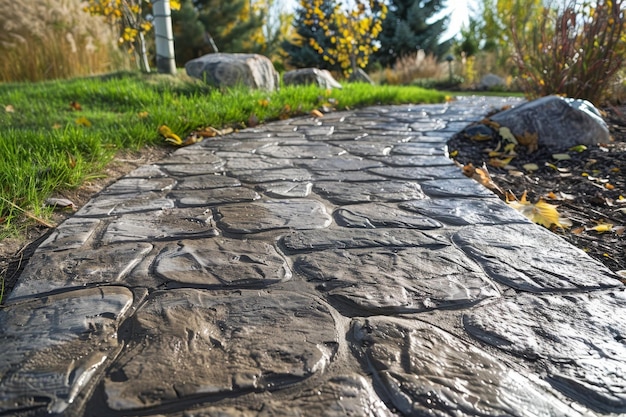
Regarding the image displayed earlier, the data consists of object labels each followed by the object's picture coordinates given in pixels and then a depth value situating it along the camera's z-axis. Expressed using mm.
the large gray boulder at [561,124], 3773
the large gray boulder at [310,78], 7671
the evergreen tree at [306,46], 16047
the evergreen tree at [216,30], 15641
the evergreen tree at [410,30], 17016
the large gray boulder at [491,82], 14156
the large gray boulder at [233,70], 5855
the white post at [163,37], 6223
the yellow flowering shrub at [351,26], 10230
